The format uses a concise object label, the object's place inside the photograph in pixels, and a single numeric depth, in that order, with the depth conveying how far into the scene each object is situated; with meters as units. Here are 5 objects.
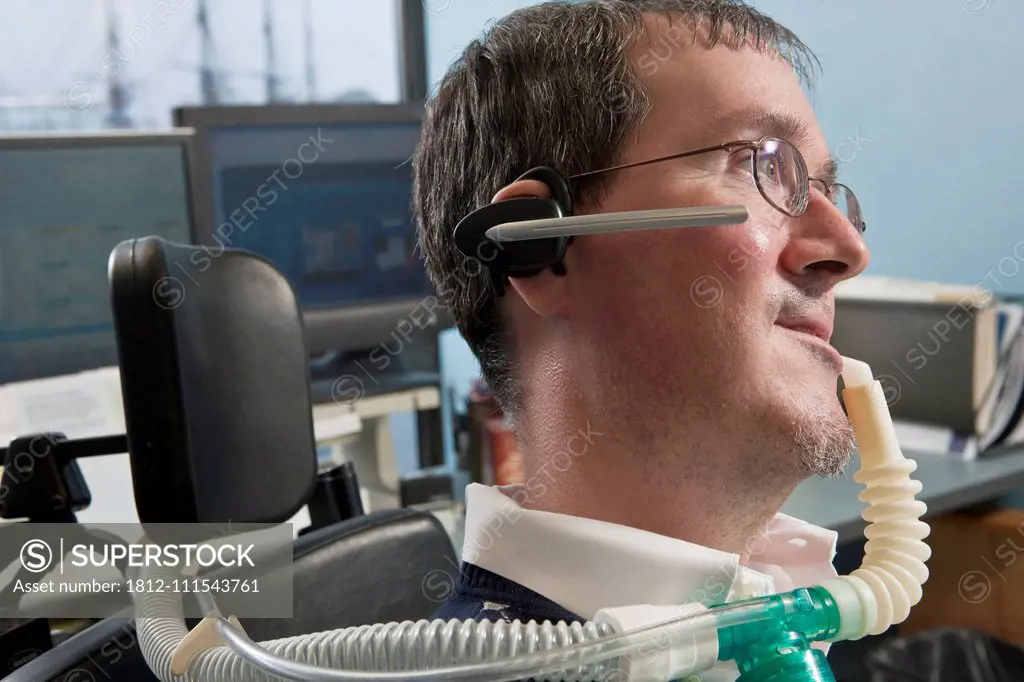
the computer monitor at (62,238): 1.68
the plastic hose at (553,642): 0.60
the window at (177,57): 2.90
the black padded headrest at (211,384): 0.88
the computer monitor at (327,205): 2.03
